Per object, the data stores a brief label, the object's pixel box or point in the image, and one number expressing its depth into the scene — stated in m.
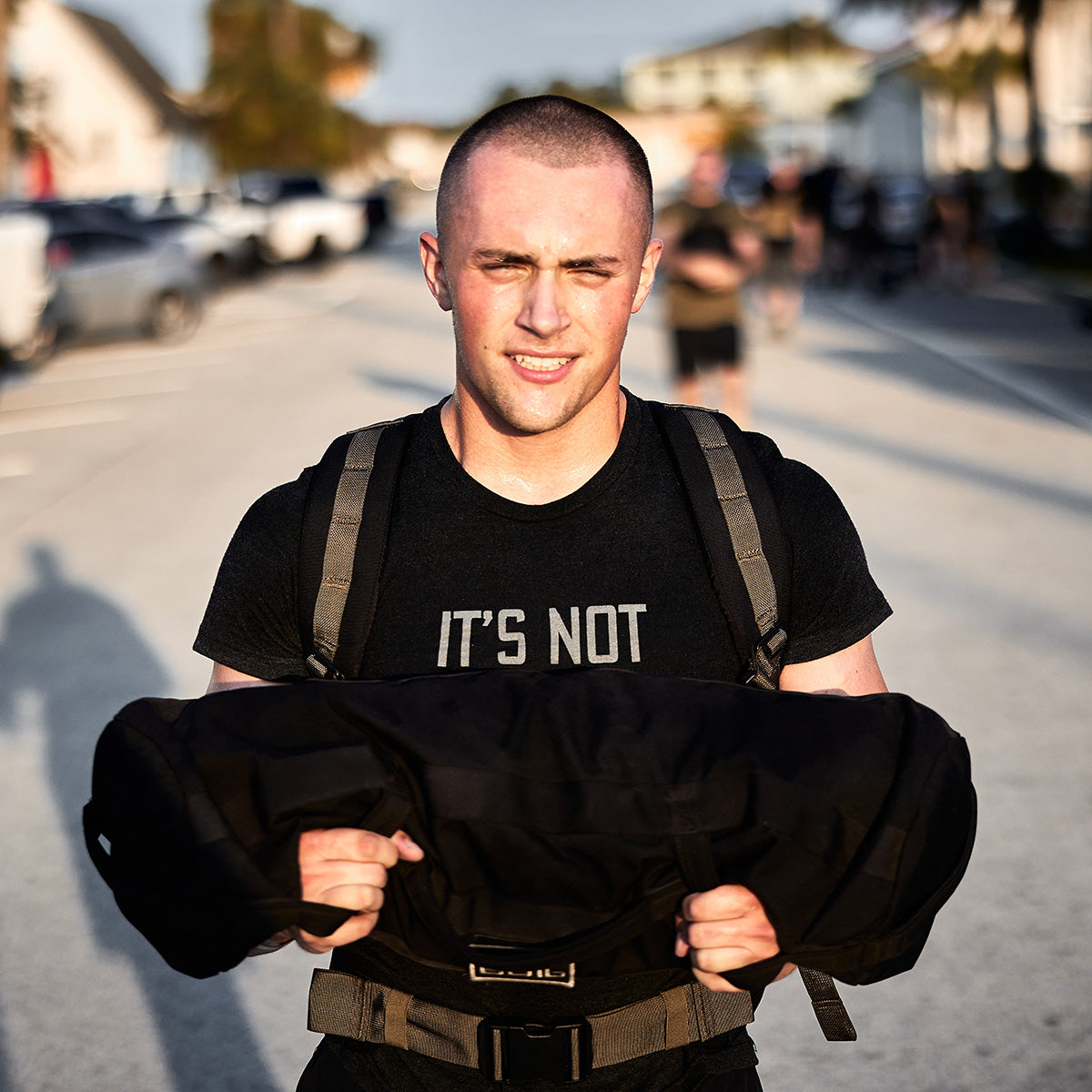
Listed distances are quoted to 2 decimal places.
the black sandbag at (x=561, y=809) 1.72
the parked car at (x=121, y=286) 17.84
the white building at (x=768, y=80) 102.38
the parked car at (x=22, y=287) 15.68
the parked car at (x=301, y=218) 29.95
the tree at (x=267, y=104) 53.59
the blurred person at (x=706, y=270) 9.74
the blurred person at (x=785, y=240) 18.38
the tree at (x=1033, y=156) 28.72
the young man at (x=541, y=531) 2.07
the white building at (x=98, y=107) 47.94
